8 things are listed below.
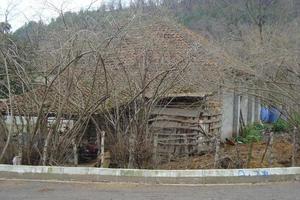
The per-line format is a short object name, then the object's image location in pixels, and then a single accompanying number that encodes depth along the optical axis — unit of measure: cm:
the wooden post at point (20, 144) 1186
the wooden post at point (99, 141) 1217
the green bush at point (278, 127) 2481
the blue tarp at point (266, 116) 3045
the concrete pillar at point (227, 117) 2200
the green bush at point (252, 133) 2230
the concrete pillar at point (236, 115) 2411
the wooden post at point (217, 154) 1159
